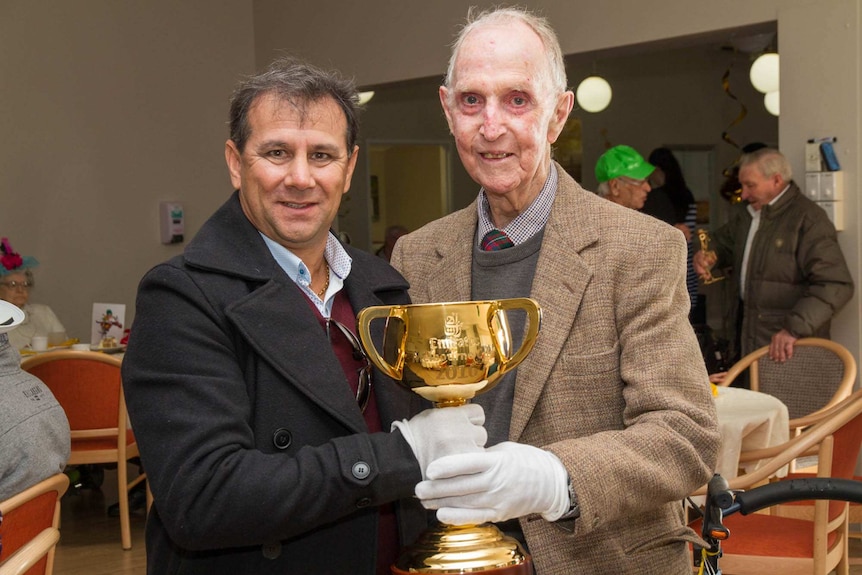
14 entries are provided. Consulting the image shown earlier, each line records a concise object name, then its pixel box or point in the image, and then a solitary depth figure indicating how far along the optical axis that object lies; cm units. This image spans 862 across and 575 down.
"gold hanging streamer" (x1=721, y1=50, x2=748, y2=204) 698
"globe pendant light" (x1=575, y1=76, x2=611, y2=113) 800
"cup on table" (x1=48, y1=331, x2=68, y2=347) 620
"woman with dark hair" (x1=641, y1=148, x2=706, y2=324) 598
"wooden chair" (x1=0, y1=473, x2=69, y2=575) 180
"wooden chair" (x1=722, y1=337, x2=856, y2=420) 405
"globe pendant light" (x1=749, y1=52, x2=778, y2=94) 671
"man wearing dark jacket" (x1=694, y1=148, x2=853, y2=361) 459
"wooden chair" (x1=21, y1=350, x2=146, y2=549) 447
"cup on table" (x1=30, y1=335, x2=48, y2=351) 572
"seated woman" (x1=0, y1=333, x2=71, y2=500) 276
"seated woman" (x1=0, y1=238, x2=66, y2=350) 613
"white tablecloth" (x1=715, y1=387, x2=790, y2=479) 317
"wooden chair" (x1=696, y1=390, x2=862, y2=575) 275
